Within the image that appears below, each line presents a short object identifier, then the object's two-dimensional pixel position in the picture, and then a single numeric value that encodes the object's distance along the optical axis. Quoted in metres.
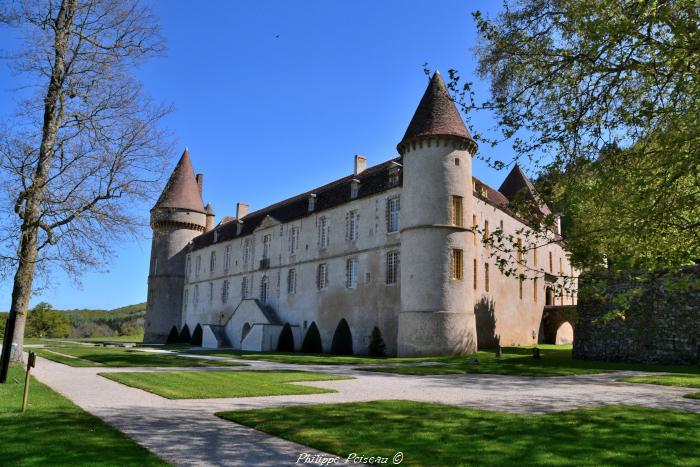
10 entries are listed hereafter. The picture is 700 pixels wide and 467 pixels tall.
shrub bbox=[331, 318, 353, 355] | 30.69
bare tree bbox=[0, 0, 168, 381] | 12.84
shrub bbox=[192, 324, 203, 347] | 45.66
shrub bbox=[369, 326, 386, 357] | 28.64
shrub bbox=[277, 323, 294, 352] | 34.69
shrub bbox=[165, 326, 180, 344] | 49.56
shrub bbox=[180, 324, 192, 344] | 48.73
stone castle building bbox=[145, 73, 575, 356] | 26.80
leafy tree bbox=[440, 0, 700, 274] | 7.13
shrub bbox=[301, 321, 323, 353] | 32.94
